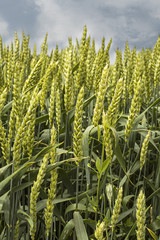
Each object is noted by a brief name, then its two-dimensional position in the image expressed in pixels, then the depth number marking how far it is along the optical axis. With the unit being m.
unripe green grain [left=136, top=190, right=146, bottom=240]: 0.97
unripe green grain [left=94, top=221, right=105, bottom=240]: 0.96
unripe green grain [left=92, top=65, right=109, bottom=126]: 1.18
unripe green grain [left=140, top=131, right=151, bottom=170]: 1.33
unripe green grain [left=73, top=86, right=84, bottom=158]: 1.21
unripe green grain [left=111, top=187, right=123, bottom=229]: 1.07
